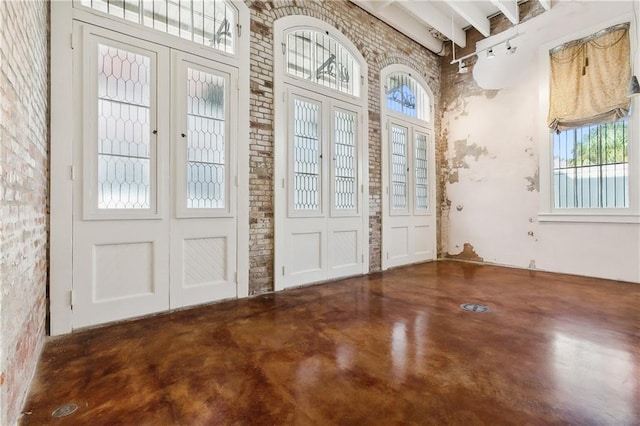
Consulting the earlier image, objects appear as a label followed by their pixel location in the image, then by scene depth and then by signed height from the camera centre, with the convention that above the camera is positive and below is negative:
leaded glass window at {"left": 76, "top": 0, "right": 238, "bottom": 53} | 2.91 +2.04
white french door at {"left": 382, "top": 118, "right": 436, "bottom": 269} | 5.35 +0.35
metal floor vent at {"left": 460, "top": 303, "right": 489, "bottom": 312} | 3.13 -0.99
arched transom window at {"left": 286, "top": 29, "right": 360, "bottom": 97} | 4.19 +2.23
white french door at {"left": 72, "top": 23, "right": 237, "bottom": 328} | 2.70 +0.33
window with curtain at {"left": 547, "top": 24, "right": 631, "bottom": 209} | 4.25 +1.38
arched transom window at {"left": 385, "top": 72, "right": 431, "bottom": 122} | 5.48 +2.21
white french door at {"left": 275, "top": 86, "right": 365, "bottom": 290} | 4.01 +0.30
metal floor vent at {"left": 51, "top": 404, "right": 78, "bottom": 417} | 1.55 -1.03
